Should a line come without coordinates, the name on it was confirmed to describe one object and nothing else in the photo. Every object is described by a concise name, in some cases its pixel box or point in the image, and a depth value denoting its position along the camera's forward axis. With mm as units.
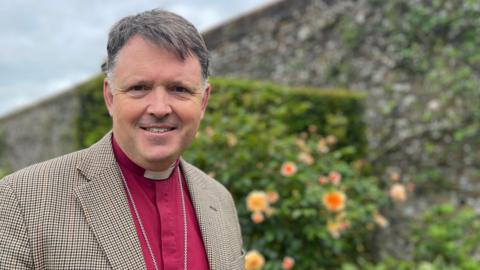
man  1286
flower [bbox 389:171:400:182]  5546
